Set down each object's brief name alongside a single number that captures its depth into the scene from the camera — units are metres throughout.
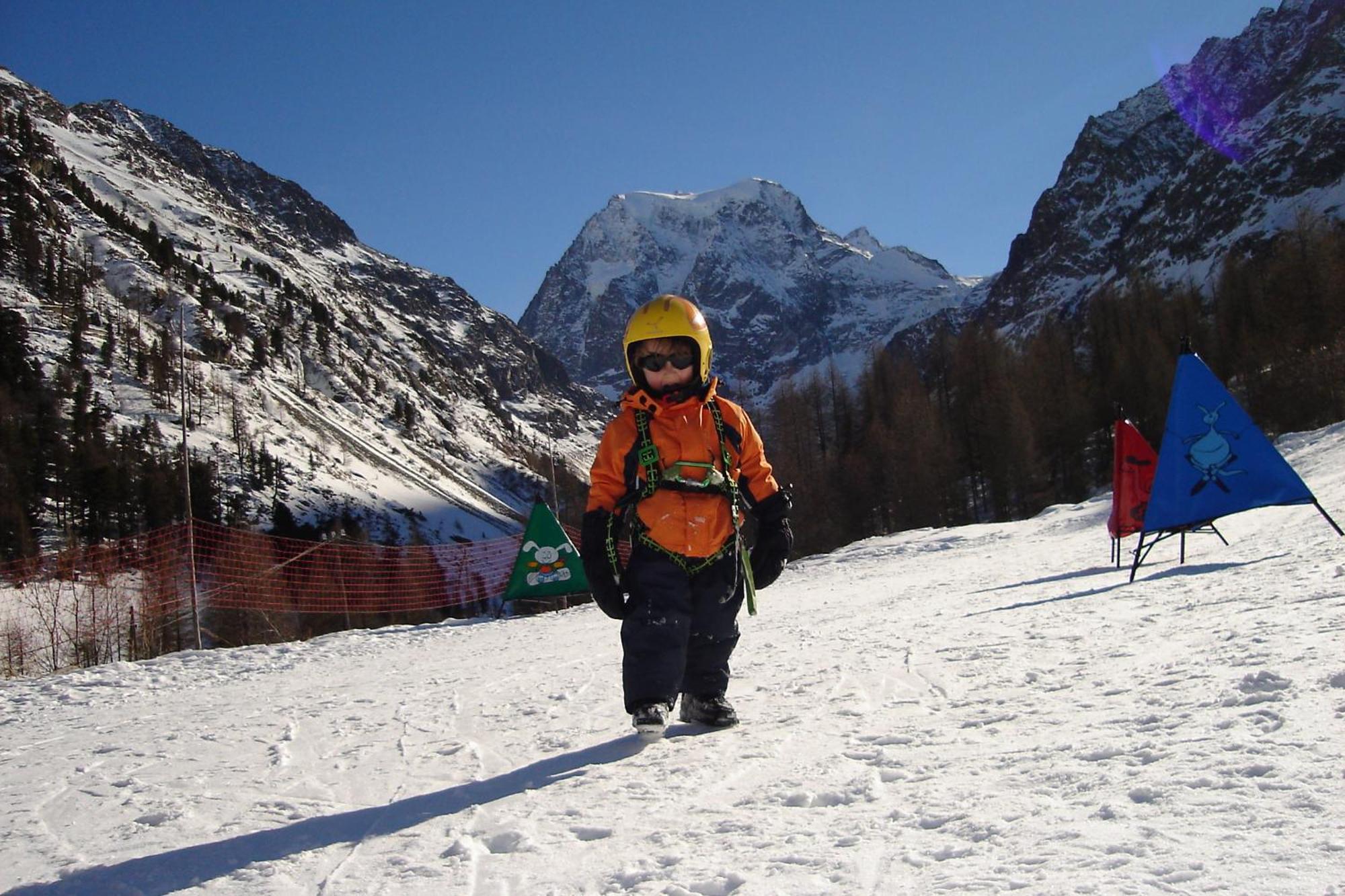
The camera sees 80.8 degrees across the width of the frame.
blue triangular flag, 6.75
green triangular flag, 12.80
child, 3.13
